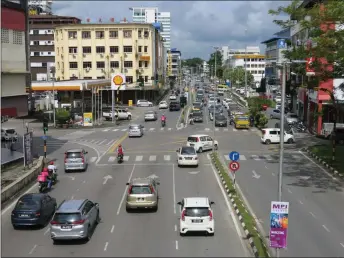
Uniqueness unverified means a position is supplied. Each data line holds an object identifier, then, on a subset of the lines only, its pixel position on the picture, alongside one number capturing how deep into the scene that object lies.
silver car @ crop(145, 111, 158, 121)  76.44
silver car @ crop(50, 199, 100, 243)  20.03
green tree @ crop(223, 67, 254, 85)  153.88
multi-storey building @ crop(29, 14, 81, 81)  134.25
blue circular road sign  29.73
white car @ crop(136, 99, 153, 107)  103.69
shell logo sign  85.12
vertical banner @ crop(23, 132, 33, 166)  35.69
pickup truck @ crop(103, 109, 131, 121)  78.82
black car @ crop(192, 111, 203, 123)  74.00
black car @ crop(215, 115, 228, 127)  68.71
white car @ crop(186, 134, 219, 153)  46.70
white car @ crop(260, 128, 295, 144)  52.34
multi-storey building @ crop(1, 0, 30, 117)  34.50
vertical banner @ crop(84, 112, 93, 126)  69.81
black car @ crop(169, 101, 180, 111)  91.75
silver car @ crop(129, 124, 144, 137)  57.33
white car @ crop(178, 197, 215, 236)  21.05
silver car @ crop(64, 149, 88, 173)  37.34
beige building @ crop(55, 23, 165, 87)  109.06
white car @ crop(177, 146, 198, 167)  38.91
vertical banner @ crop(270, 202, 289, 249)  17.42
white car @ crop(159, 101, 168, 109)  98.25
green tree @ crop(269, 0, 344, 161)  32.00
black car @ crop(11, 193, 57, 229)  22.41
